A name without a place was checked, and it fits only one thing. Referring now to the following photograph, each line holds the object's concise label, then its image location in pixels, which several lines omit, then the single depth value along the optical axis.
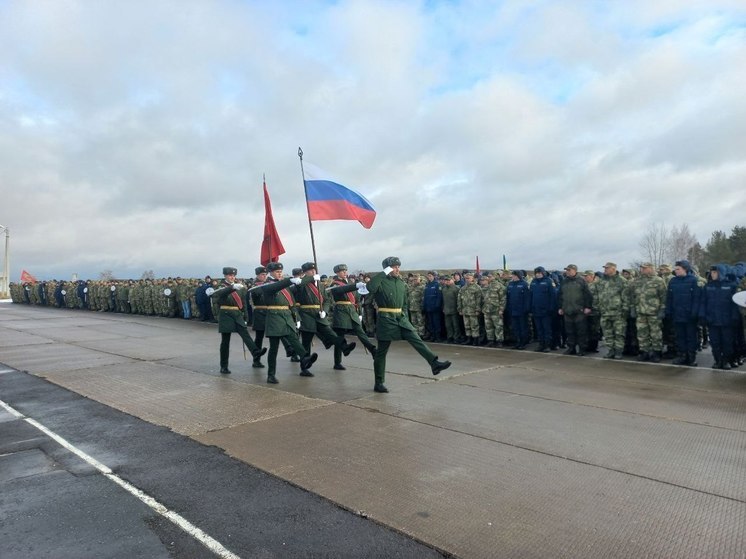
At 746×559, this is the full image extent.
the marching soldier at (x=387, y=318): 7.22
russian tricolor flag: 9.36
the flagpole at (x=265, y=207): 10.35
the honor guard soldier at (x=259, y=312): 9.62
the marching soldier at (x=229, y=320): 9.04
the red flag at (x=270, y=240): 10.37
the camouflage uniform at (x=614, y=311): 9.78
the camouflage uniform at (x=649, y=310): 9.33
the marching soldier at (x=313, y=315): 8.84
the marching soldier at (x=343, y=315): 8.95
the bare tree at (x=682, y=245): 41.06
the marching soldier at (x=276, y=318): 7.94
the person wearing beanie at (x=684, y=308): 8.73
